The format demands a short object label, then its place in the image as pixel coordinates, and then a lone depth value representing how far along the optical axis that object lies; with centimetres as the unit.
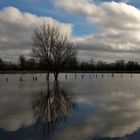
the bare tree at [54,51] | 3394
